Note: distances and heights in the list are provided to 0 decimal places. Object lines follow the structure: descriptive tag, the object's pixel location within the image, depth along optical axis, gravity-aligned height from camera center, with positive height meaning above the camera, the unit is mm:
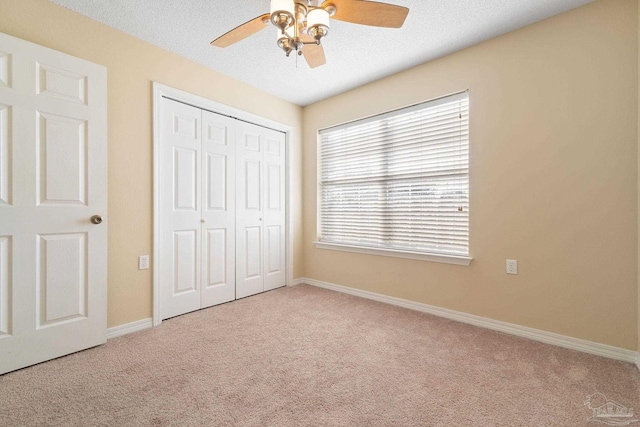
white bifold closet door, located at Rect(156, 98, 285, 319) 2693 +65
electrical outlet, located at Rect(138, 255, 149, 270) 2476 -414
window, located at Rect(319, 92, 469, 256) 2674 +365
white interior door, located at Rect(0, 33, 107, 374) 1796 +84
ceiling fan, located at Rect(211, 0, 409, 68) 1434 +1059
